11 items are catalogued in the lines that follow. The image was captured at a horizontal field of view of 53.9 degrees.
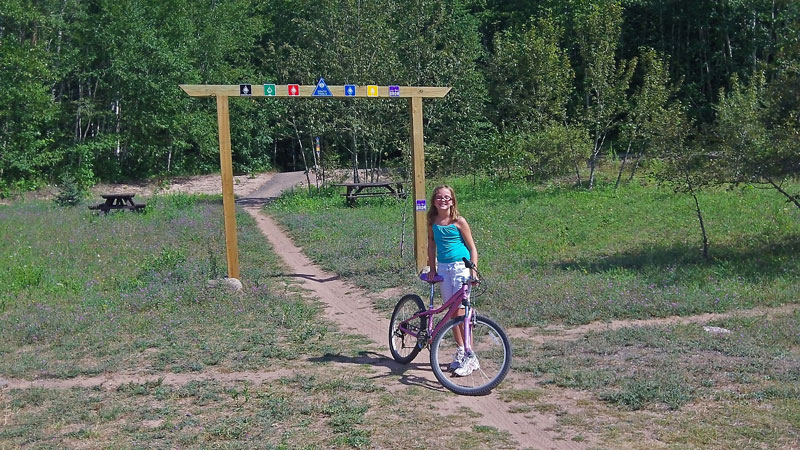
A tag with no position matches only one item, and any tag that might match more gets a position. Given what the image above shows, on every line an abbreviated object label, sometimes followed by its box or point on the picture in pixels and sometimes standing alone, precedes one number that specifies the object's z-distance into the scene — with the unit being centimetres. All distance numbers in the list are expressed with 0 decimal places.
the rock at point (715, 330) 805
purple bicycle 653
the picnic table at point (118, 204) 2235
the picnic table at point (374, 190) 2278
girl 697
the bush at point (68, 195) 2462
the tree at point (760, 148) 1148
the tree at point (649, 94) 2133
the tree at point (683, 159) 1230
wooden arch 1101
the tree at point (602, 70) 2227
